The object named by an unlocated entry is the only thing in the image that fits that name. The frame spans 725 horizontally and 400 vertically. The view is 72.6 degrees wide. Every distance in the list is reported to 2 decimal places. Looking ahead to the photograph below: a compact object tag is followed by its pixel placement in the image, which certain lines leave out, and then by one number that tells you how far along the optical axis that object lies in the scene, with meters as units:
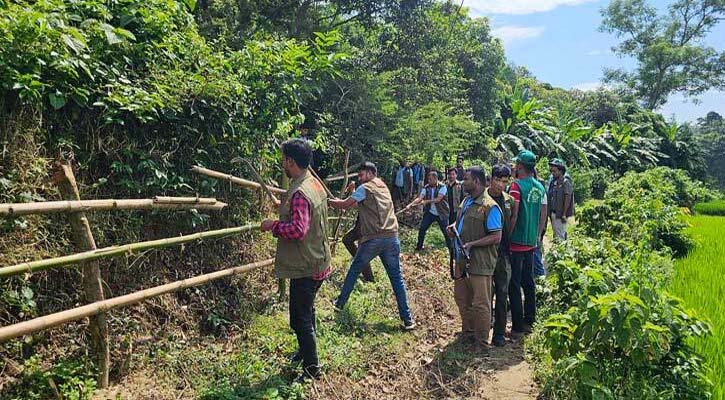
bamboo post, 3.44
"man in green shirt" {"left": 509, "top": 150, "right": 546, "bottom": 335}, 5.36
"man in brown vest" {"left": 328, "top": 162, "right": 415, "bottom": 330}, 5.48
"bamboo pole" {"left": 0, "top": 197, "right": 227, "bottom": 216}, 3.03
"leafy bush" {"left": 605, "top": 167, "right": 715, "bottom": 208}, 11.81
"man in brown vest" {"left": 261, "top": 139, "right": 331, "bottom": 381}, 3.77
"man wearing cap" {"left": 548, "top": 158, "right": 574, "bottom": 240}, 8.24
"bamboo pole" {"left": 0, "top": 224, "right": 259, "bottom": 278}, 3.05
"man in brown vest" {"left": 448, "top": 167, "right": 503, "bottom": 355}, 4.89
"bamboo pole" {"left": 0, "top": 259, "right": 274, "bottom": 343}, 2.99
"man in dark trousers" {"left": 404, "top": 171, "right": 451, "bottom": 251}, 8.87
